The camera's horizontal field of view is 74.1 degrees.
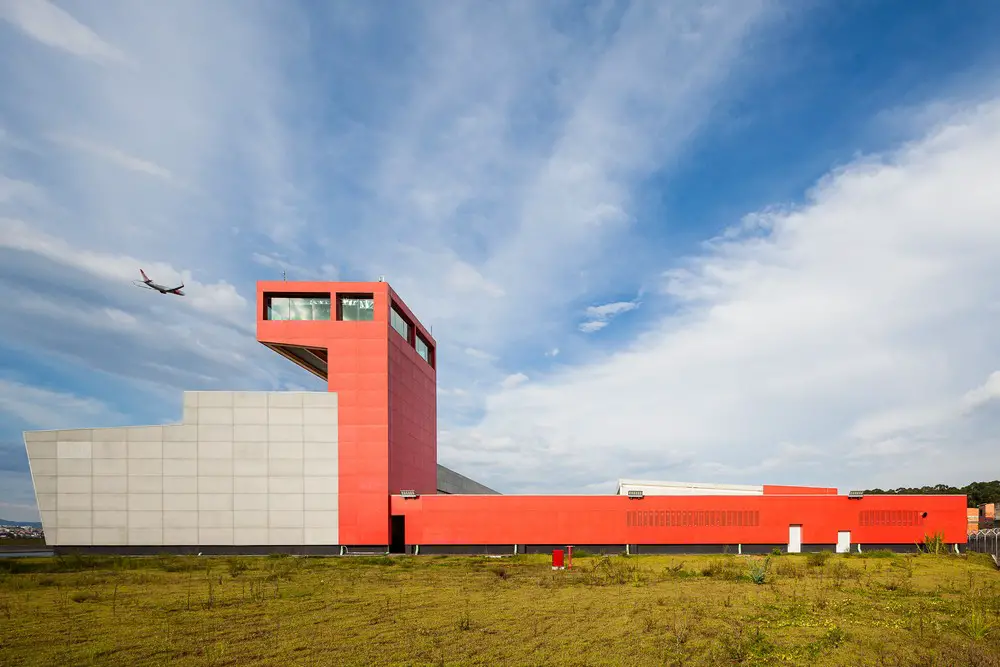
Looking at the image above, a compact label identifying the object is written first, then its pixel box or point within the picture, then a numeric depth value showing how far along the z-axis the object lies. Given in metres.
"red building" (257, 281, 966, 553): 50.19
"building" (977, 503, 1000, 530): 102.13
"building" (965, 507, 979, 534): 93.70
